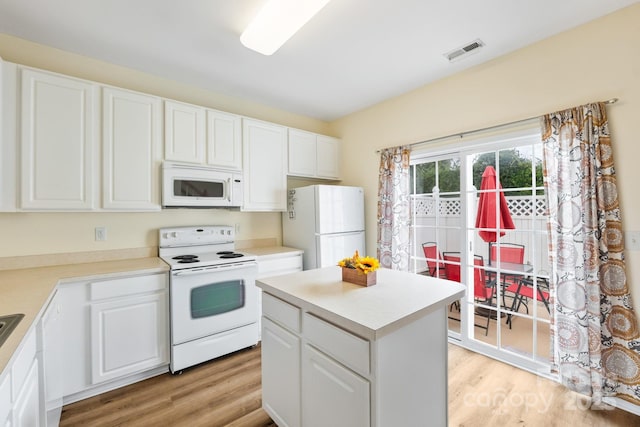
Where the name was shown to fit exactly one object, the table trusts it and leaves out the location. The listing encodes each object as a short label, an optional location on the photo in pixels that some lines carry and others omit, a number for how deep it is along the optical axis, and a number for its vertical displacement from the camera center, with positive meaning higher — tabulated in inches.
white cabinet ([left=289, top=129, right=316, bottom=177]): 134.1 +31.2
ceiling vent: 87.8 +53.2
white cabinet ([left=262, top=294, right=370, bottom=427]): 46.3 -30.1
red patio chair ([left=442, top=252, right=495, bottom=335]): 103.7 -24.5
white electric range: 90.2 -27.2
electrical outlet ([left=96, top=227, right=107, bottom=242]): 96.1 -5.0
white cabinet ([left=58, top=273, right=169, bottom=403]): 76.4 -32.6
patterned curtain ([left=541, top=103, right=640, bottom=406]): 73.0 -15.3
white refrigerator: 122.6 -2.9
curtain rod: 74.6 +29.9
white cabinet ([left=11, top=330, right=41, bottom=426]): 39.4 -25.8
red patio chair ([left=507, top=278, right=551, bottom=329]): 92.2 -26.6
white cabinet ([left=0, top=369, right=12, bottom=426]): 33.5 -22.4
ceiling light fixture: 63.7 +48.3
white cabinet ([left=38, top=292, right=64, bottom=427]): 66.7 -36.5
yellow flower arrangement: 63.7 -11.3
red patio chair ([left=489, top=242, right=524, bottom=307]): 98.1 -14.5
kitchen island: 45.1 -24.9
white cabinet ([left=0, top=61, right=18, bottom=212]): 75.0 +22.9
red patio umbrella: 98.1 +0.8
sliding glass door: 92.8 -8.8
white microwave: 100.2 +12.0
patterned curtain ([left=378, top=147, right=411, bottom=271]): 121.5 +2.2
